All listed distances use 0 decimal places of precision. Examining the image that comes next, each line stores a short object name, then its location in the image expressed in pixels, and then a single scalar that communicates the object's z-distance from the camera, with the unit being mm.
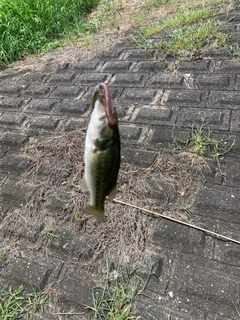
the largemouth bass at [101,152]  1062
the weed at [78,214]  2408
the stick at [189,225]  2080
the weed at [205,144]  2602
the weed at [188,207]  2288
